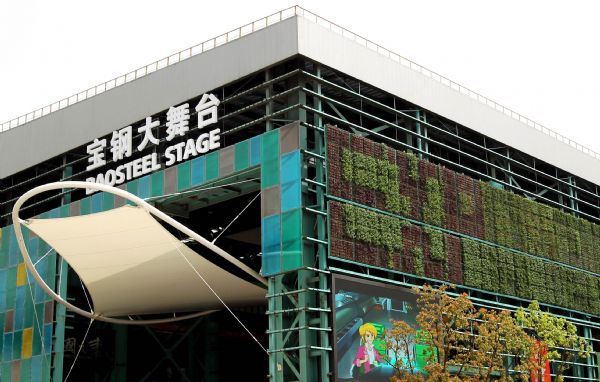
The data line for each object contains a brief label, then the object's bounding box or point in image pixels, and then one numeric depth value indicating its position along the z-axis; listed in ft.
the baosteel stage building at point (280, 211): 108.88
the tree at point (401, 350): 104.17
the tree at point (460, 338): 104.27
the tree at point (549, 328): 123.95
